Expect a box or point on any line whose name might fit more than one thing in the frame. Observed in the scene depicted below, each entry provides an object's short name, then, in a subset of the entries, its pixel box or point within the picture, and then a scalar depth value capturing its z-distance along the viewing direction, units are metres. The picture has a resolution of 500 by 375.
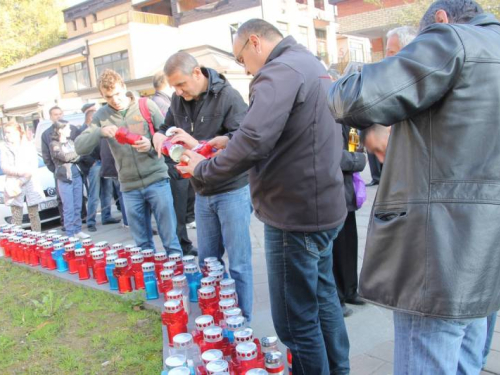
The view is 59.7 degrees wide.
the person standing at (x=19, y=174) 6.12
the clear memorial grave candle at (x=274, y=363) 2.11
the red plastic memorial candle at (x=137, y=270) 3.99
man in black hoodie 2.98
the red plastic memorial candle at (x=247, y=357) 2.08
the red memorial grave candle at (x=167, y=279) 3.43
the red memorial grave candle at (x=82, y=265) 4.58
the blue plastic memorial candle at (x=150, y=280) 3.74
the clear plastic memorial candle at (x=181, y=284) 3.24
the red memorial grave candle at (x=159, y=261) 3.87
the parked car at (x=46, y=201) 7.00
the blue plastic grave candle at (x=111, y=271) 4.15
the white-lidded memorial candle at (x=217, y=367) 1.94
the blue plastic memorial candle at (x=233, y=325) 2.42
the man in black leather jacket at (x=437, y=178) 1.32
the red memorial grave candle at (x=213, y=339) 2.30
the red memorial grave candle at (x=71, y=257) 4.73
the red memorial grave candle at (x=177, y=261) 3.73
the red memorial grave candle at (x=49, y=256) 4.98
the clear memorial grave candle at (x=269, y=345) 2.24
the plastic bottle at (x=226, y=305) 2.63
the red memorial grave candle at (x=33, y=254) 5.24
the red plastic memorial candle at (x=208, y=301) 2.89
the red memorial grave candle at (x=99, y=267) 4.37
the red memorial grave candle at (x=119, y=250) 4.34
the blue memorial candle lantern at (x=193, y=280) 3.50
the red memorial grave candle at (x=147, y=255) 4.04
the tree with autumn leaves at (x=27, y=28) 30.94
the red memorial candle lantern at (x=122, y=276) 4.04
